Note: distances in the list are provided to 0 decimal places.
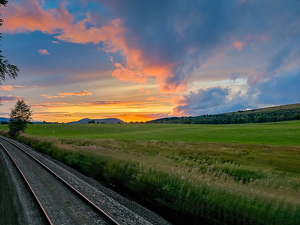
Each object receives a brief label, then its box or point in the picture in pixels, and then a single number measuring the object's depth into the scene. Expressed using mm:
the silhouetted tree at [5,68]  15391
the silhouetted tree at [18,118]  44875
